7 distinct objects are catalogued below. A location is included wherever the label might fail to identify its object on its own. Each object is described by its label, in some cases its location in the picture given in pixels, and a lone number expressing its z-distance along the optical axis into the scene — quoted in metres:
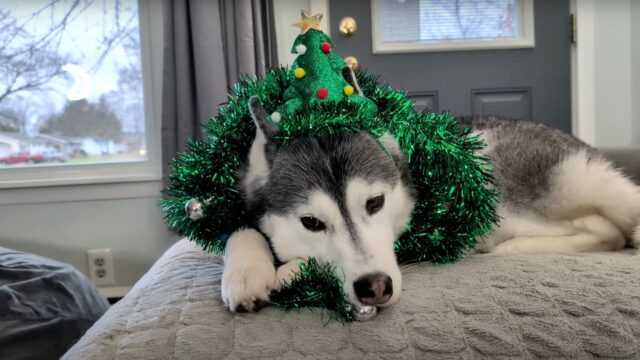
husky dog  0.85
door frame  2.52
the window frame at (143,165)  2.58
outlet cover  2.60
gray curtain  2.35
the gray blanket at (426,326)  0.68
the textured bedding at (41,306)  1.29
